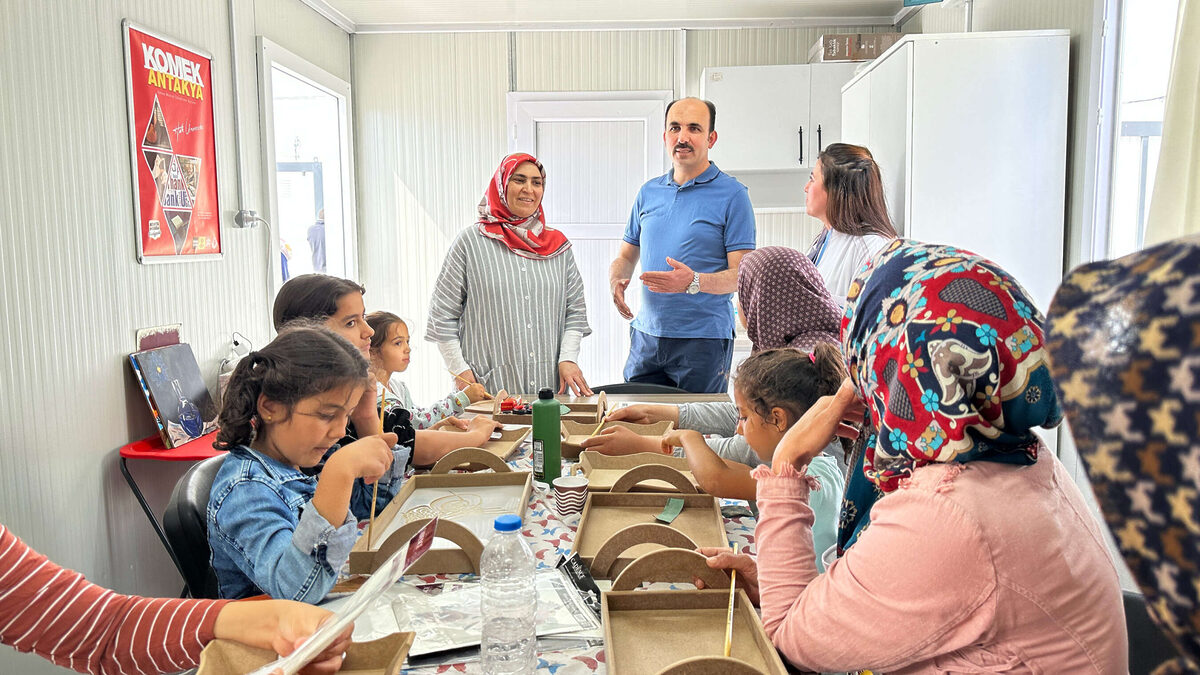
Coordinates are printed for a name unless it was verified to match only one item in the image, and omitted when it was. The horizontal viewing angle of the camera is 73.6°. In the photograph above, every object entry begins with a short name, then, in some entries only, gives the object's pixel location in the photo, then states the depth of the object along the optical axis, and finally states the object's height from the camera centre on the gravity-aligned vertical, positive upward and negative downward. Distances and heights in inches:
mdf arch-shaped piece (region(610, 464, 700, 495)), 64.1 -19.2
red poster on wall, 106.9 +13.0
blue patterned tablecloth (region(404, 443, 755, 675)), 40.6 -21.4
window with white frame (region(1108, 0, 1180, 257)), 99.9 +16.6
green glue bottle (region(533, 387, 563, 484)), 68.5 -17.1
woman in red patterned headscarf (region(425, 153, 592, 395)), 110.7 -8.5
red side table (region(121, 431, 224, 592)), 97.1 -26.0
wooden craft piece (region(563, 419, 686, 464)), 82.6 -19.7
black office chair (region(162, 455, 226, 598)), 55.3 -20.5
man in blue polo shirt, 123.3 -2.3
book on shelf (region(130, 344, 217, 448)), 103.3 -20.5
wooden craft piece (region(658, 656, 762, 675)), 35.6 -18.9
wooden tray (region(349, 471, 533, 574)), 51.4 -20.3
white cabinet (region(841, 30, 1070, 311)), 117.9 +13.8
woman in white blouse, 104.3 +3.7
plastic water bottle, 40.2 -19.4
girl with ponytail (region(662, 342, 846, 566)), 61.3 -13.5
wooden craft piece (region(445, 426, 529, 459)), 77.8 -20.5
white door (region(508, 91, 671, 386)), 194.9 +20.7
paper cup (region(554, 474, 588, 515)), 61.7 -19.8
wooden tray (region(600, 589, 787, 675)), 40.1 -21.0
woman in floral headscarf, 36.1 -13.2
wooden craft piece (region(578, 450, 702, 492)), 67.7 -20.2
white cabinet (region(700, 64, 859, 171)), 180.7 +28.4
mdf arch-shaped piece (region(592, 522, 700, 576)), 50.8 -19.1
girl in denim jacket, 47.0 -14.4
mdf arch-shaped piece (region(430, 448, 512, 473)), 70.6 -19.4
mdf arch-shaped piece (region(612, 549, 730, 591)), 47.0 -19.5
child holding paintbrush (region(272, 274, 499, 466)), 75.2 -7.5
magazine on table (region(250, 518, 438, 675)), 31.7 -15.2
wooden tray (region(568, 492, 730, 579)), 51.0 -20.5
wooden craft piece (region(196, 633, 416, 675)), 38.2 -20.2
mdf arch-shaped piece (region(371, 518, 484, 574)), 50.6 -19.3
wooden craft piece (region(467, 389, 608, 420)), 89.2 -19.6
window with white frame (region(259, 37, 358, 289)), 195.6 +15.6
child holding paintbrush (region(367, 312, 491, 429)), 87.9 -13.3
